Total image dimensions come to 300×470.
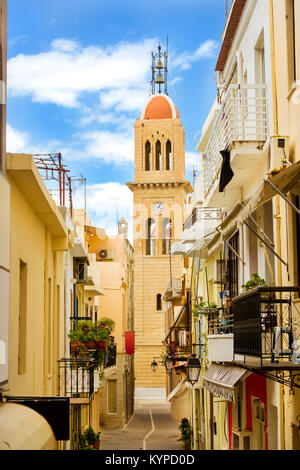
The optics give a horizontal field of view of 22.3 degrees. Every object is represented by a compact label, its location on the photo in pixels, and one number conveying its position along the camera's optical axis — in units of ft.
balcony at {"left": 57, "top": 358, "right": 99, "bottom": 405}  55.31
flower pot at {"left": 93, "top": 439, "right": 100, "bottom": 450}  79.83
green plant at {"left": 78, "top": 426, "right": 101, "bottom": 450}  73.31
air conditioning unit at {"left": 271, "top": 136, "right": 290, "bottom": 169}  35.22
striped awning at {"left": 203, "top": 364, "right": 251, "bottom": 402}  40.14
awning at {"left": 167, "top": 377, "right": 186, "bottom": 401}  88.07
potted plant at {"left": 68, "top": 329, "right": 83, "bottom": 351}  69.72
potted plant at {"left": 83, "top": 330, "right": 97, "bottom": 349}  70.69
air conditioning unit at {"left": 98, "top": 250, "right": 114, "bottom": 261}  150.71
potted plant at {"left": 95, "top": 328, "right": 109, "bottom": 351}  70.00
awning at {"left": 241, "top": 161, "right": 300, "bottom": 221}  30.60
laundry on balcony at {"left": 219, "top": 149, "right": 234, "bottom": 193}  42.01
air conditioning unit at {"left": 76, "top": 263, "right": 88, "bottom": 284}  86.94
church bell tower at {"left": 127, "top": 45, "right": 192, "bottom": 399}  178.29
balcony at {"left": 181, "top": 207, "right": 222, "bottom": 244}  65.62
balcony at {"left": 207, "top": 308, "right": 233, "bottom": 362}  42.19
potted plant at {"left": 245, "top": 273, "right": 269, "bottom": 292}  37.91
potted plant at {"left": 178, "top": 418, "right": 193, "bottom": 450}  88.14
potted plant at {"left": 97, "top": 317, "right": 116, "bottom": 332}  79.92
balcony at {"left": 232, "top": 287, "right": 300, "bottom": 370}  28.71
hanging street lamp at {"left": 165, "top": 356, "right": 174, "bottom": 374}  78.90
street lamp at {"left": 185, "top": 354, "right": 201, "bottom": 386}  58.75
